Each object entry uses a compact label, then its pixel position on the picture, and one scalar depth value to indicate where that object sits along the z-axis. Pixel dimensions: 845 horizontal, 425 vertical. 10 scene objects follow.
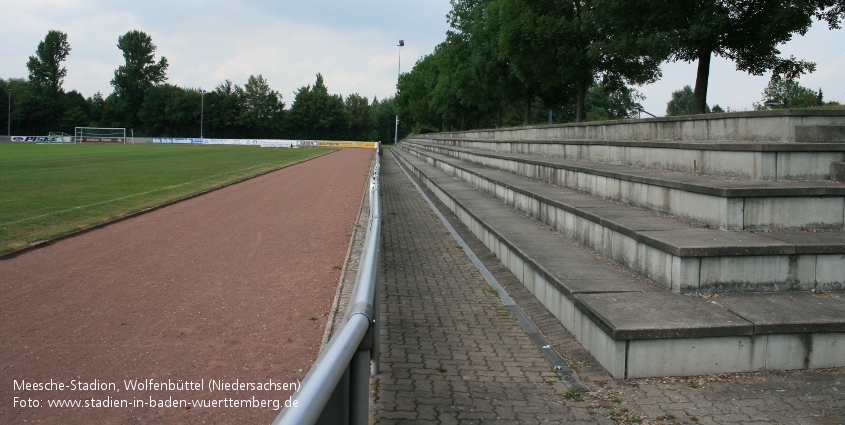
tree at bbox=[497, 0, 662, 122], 22.98
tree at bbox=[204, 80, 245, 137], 106.50
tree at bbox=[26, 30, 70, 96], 118.06
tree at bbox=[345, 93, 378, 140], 111.88
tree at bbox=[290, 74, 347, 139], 108.19
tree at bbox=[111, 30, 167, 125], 117.06
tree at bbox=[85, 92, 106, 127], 108.97
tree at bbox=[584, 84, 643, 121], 73.12
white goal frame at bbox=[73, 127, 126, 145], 88.06
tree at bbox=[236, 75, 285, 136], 109.38
